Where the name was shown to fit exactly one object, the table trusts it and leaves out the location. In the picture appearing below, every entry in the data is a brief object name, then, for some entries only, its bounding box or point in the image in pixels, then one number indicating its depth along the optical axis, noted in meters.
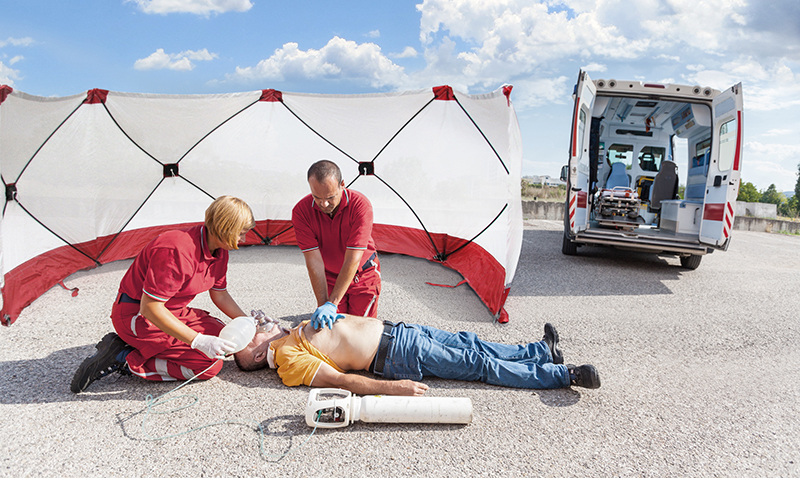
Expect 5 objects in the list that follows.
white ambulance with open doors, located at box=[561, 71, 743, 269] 5.77
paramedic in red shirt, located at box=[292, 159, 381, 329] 2.93
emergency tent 5.21
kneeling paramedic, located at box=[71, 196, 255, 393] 2.40
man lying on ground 2.62
